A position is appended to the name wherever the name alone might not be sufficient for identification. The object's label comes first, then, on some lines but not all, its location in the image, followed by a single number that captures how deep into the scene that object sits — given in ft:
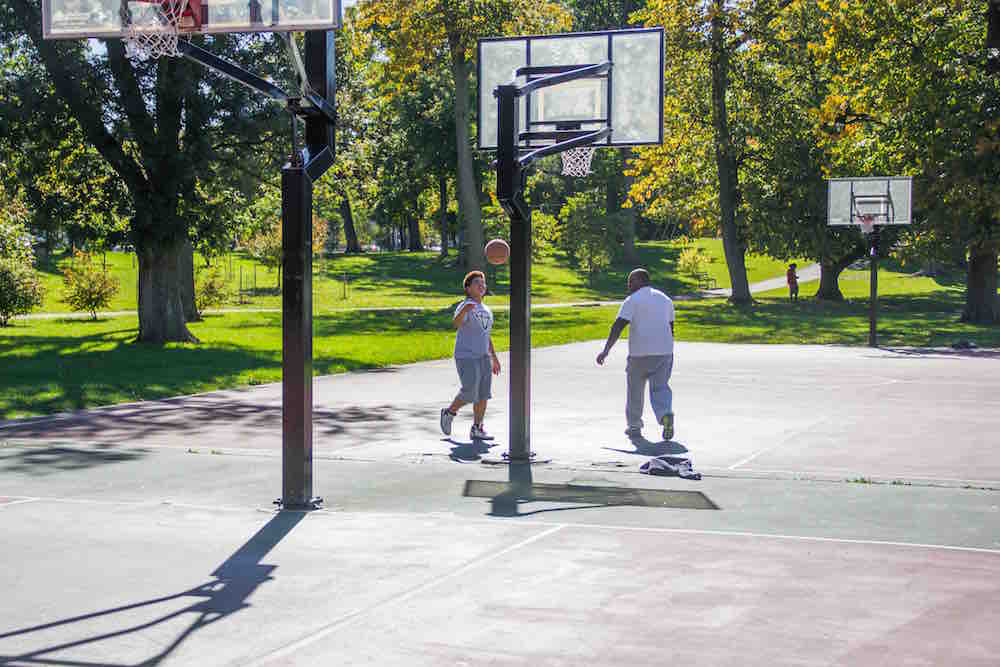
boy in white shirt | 43.78
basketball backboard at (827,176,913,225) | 113.19
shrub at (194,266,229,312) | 133.80
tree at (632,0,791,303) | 144.66
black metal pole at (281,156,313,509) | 30.53
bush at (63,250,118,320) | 126.21
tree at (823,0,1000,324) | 107.96
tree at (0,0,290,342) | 82.74
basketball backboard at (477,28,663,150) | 45.50
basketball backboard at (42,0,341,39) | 30.73
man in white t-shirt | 43.80
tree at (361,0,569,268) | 132.36
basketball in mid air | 41.92
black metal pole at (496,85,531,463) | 38.42
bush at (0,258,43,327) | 110.52
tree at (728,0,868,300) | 154.40
